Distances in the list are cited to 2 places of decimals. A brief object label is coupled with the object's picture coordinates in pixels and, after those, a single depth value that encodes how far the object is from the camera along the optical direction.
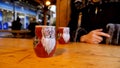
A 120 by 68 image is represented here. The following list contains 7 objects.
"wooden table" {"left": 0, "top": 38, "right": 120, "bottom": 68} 0.51
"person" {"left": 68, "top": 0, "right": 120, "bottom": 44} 1.57
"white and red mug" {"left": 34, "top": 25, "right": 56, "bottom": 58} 0.61
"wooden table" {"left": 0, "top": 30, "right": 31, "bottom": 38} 5.25
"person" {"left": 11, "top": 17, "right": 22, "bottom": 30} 6.25
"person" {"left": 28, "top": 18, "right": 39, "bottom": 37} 5.53
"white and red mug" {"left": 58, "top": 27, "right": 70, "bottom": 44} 1.03
